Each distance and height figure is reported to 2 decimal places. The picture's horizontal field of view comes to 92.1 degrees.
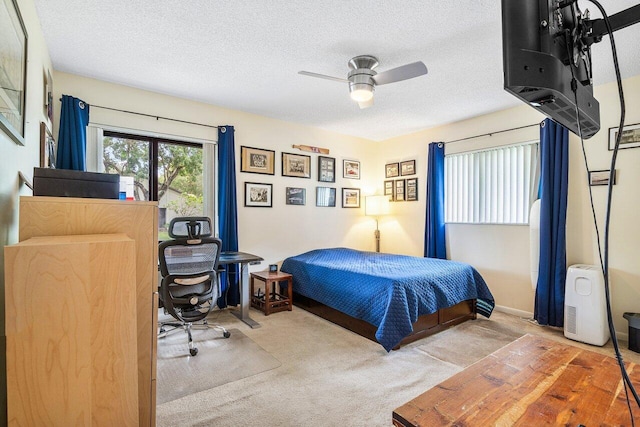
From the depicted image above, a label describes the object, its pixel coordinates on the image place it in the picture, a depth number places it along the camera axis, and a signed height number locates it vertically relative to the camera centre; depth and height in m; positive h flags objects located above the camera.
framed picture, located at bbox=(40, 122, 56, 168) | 2.26 +0.55
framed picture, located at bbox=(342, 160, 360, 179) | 5.14 +0.77
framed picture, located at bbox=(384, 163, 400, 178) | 5.14 +0.75
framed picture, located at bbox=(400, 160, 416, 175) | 4.88 +0.75
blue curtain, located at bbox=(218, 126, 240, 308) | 3.80 +0.09
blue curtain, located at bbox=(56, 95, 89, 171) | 2.89 +0.75
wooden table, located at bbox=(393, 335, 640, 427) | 0.89 -0.59
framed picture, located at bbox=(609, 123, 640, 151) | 2.91 +0.73
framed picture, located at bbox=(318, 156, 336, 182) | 4.84 +0.73
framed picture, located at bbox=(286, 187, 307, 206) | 4.50 +0.28
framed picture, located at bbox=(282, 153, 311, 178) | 4.47 +0.73
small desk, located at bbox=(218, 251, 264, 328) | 3.33 -0.77
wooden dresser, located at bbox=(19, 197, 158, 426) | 1.25 -0.07
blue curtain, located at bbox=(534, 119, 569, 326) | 3.22 -0.12
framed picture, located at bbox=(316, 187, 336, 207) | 4.82 +0.29
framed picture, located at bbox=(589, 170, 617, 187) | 3.07 +0.36
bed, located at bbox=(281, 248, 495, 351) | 2.70 -0.80
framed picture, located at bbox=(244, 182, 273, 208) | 4.10 +0.28
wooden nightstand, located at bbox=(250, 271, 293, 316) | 3.68 -1.04
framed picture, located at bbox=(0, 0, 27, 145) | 1.26 +0.68
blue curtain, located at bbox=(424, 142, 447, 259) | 4.41 +0.13
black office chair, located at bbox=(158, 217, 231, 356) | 2.62 -0.49
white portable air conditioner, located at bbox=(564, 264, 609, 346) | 2.85 -0.89
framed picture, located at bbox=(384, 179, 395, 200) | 5.23 +0.44
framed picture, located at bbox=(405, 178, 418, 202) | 4.84 +0.39
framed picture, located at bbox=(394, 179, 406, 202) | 5.04 +0.38
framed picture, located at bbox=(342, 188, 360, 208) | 5.14 +0.28
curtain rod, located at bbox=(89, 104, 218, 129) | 3.19 +1.12
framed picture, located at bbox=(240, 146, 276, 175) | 4.09 +0.74
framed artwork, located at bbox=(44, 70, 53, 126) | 2.42 +1.02
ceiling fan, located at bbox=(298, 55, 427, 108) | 2.52 +1.15
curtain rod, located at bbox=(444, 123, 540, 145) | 3.63 +1.03
